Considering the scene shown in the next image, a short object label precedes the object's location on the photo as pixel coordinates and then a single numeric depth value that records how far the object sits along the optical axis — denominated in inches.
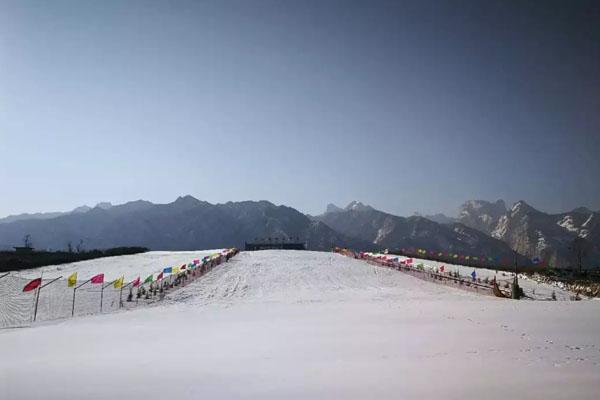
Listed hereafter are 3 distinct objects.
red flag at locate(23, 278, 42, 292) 783.7
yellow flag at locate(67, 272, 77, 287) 871.1
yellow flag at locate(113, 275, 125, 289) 986.5
